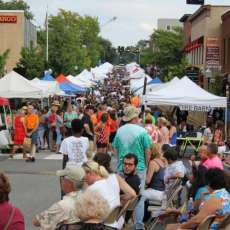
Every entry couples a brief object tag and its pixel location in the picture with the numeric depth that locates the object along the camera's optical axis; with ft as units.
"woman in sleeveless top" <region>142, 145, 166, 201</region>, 37.09
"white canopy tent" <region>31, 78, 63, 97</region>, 99.53
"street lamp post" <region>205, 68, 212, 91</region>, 155.12
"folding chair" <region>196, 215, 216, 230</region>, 24.60
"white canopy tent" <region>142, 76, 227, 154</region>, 74.38
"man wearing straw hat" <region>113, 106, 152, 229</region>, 35.99
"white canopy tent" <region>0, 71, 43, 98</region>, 84.28
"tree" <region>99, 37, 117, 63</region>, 616.63
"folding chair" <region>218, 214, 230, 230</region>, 25.08
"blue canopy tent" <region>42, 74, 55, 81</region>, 118.42
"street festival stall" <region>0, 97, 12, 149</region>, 76.74
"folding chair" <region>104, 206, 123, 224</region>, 24.76
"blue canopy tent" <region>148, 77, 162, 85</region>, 119.65
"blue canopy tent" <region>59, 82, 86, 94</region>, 114.42
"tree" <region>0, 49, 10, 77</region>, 157.99
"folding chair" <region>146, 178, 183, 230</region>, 34.49
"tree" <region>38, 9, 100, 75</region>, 194.56
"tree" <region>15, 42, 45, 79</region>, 166.71
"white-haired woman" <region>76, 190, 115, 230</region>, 20.35
